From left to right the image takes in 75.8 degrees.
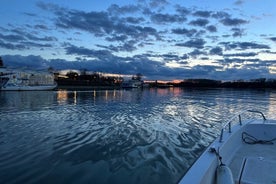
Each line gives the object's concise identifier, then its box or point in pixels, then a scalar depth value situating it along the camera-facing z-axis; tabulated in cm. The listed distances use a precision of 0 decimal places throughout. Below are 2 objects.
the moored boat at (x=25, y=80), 4548
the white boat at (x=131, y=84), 9333
